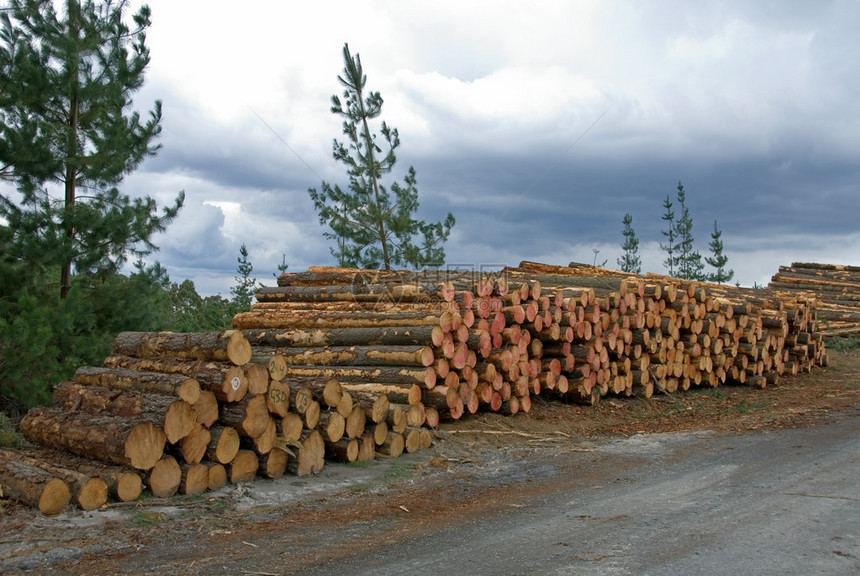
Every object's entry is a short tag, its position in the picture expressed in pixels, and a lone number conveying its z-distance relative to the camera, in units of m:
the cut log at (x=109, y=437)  5.98
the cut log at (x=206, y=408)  6.52
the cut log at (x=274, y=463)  6.92
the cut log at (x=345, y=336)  9.29
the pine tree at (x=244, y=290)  19.68
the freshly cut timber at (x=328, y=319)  9.62
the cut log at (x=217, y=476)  6.49
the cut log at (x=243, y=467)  6.69
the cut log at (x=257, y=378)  6.86
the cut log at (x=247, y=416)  6.71
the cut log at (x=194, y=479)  6.29
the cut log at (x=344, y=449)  7.65
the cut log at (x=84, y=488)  5.66
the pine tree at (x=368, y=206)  18.62
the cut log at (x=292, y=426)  7.13
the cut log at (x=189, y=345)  7.07
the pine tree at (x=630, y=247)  33.56
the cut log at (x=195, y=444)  6.38
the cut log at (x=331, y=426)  7.49
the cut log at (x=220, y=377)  6.66
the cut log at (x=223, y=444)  6.52
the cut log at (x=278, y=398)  6.98
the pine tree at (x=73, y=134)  10.54
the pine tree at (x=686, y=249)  33.62
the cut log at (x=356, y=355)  9.15
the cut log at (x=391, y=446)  8.17
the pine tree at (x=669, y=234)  33.44
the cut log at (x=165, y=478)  6.10
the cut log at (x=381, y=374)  9.06
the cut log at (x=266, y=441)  6.83
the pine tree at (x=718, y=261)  32.66
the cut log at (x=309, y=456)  7.16
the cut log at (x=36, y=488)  5.53
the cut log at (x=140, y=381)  6.47
